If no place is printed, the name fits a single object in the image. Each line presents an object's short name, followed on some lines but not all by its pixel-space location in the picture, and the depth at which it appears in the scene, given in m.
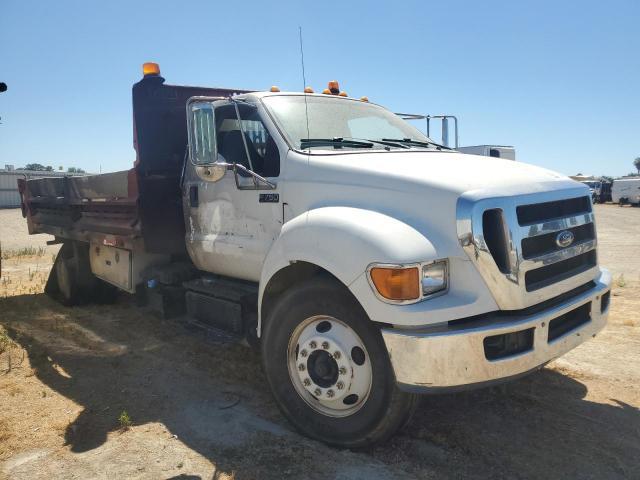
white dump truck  2.68
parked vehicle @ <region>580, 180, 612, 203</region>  40.73
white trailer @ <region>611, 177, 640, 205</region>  35.53
